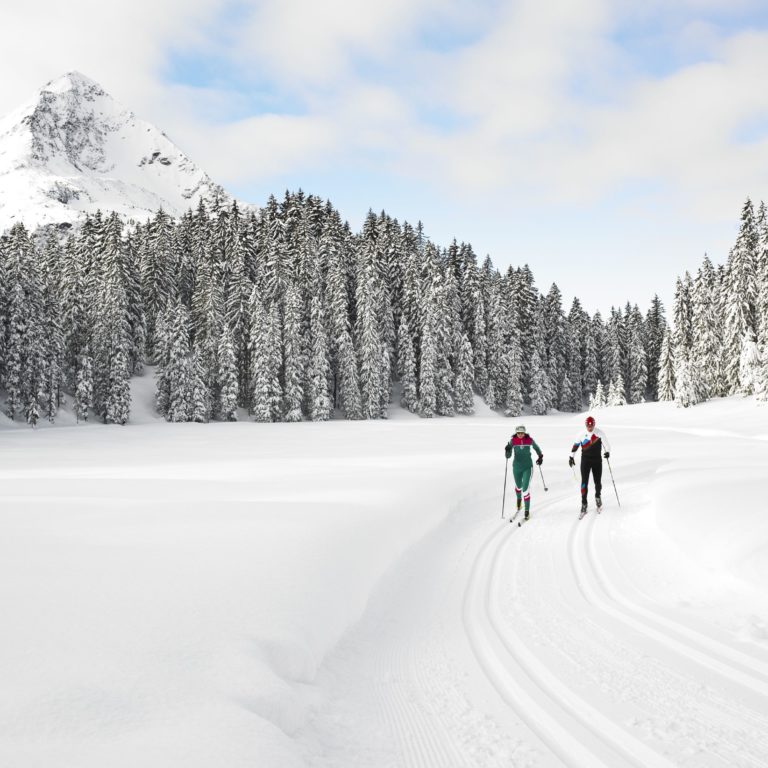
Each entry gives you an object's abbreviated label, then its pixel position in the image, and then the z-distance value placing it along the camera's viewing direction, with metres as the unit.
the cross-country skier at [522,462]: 11.66
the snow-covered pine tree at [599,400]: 66.54
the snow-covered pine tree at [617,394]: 65.62
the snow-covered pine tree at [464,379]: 58.56
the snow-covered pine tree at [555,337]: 72.44
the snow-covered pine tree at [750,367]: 44.94
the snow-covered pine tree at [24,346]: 38.44
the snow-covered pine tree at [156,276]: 59.50
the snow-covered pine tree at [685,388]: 48.41
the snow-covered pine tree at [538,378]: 65.38
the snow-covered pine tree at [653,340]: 81.69
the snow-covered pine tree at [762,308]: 42.41
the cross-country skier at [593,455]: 12.30
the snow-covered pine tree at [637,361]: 77.12
